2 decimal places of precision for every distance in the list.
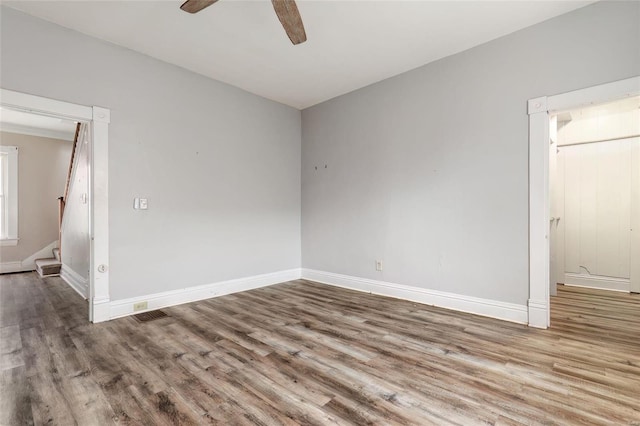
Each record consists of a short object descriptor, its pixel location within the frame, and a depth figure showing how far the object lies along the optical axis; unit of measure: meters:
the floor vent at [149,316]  3.01
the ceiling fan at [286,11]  1.90
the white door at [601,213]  4.04
